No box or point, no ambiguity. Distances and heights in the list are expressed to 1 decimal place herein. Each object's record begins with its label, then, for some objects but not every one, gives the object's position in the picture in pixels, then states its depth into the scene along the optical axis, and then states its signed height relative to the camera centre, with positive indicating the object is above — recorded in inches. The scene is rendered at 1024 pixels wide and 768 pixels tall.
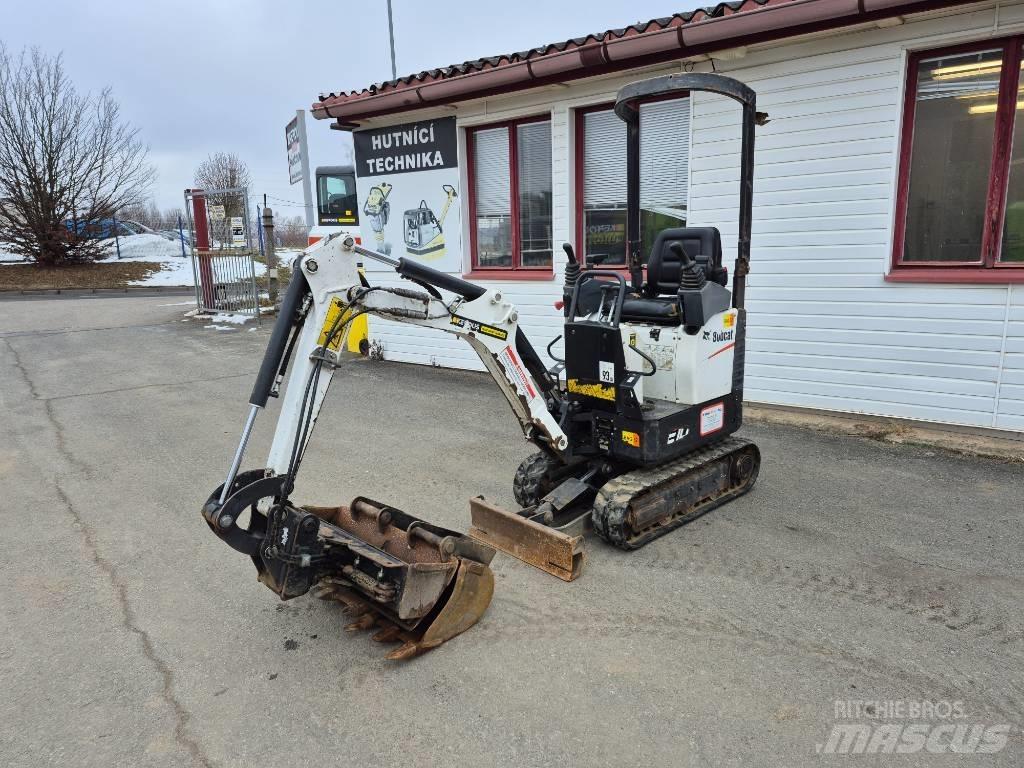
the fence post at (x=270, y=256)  619.8 -7.9
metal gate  628.1 -4.1
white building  239.5 +24.1
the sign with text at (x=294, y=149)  424.8 +60.6
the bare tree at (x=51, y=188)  856.9 +79.8
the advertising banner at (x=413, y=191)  384.8 +30.6
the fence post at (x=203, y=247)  637.9 +1.5
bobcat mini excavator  130.7 -43.8
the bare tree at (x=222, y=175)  1450.5 +154.1
